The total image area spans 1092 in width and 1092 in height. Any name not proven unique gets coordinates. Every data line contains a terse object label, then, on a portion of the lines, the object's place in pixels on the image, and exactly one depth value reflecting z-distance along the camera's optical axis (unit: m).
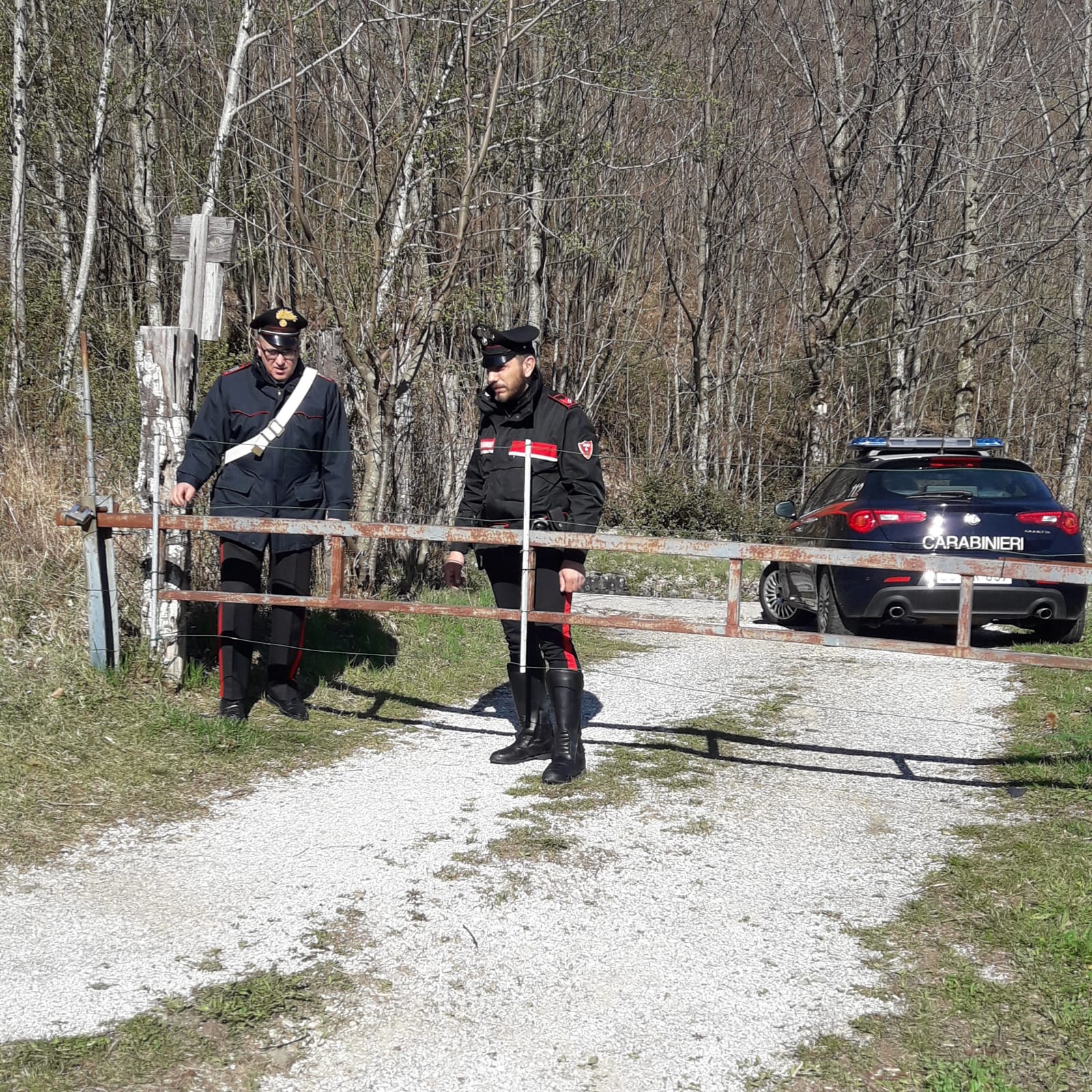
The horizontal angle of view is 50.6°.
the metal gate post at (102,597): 5.80
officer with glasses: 5.96
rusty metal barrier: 4.92
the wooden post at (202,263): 6.52
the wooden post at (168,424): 6.12
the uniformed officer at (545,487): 5.30
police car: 8.72
